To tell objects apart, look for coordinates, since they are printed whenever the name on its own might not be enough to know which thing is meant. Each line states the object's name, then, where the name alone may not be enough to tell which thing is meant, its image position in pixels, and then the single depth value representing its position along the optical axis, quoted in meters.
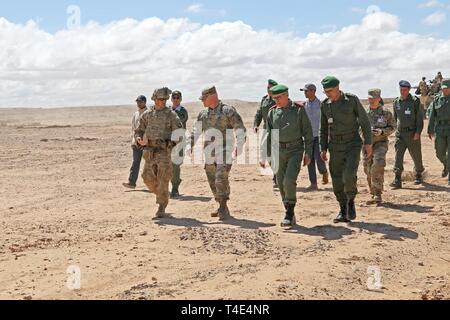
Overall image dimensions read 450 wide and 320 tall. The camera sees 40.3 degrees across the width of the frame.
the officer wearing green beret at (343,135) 8.15
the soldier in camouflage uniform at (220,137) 8.84
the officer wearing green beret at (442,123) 11.39
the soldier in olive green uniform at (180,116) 11.10
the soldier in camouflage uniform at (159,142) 9.08
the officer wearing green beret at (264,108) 10.83
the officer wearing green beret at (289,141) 8.13
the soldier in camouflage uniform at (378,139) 9.62
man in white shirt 11.73
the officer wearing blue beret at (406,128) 11.32
